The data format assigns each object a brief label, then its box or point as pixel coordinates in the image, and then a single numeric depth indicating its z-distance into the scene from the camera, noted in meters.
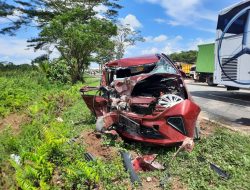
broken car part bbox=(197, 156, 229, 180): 2.91
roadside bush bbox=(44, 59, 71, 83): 11.57
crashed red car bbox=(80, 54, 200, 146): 3.41
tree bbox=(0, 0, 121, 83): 12.27
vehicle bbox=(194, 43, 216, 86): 13.90
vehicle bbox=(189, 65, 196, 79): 20.42
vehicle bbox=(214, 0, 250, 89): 7.44
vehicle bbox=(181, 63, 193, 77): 23.91
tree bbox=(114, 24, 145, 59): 26.73
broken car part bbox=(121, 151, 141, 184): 2.84
